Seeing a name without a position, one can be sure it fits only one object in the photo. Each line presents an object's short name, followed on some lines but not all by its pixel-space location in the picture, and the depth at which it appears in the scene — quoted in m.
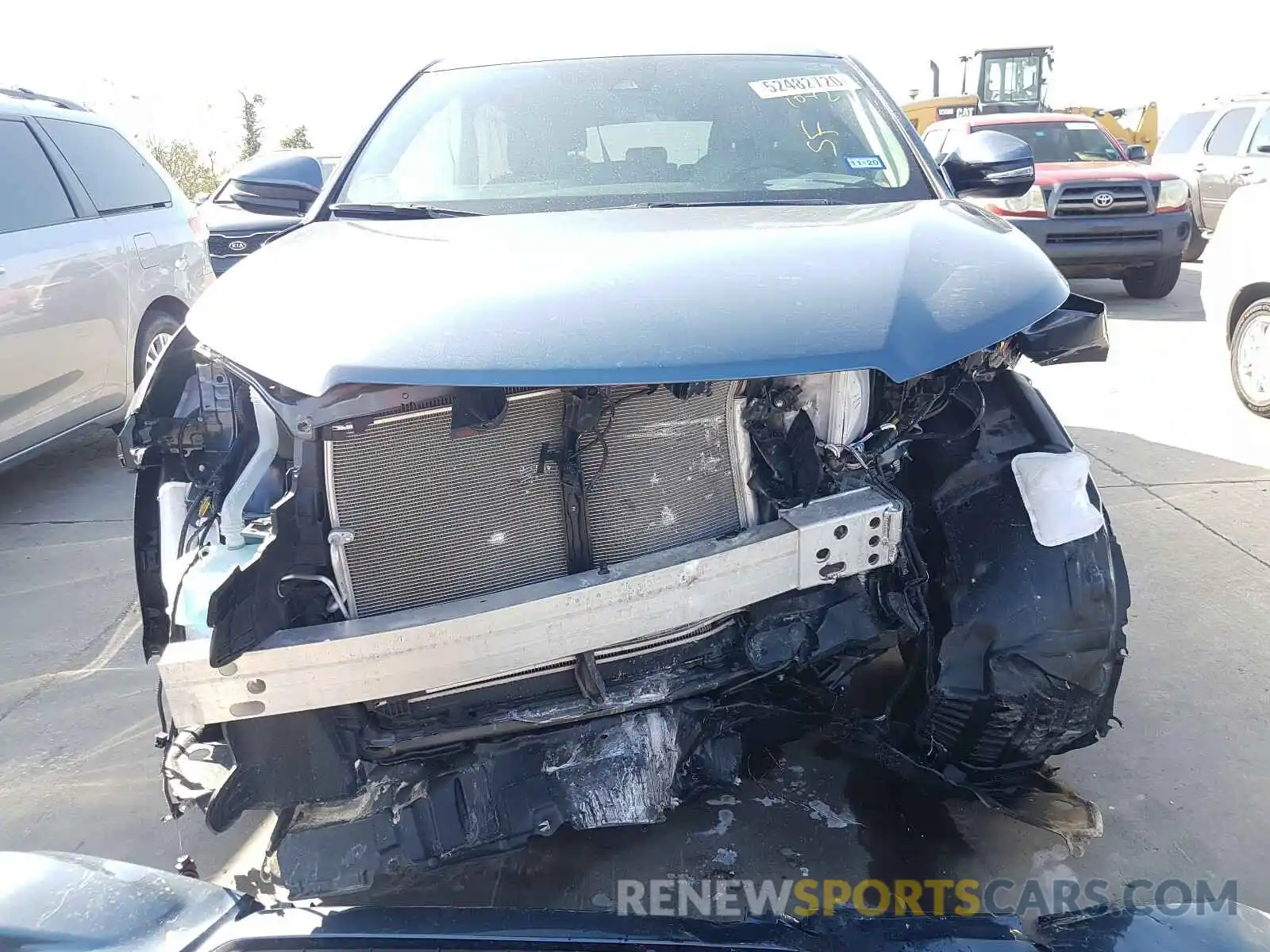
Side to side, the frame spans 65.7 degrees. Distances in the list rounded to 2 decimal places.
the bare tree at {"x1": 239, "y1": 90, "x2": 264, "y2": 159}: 27.17
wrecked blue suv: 1.62
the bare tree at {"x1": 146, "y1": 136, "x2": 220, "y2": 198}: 19.42
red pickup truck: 8.59
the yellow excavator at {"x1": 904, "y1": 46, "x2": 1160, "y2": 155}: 17.94
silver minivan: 4.33
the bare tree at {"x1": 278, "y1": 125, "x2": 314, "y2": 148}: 30.20
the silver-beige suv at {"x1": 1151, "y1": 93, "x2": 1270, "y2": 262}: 9.24
